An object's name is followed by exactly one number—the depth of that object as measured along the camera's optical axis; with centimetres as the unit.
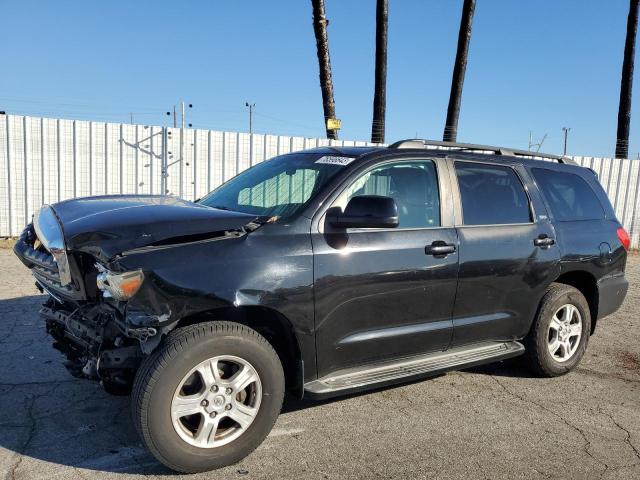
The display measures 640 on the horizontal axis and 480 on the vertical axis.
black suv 293
